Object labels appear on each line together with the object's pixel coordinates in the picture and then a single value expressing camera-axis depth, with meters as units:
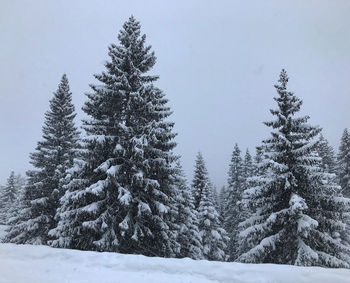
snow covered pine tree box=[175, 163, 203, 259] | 23.75
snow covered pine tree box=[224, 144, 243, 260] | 38.02
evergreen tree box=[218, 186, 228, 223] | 47.54
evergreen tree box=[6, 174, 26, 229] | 22.25
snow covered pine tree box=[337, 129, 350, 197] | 31.58
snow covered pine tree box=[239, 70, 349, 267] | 13.63
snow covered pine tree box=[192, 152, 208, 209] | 30.98
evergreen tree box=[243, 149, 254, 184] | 39.25
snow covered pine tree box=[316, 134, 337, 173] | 35.57
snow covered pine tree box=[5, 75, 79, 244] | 20.84
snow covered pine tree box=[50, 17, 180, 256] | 13.85
